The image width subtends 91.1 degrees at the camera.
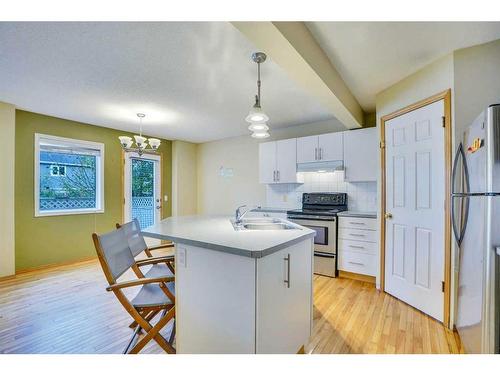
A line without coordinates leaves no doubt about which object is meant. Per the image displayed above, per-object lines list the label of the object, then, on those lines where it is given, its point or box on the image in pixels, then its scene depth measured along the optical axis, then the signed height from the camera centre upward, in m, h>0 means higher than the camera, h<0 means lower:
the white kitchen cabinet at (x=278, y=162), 4.12 +0.45
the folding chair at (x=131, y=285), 1.51 -0.71
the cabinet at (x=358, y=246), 3.14 -0.76
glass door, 4.79 -0.03
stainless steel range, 3.43 -0.57
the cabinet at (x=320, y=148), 3.65 +0.62
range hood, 3.62 +0.33
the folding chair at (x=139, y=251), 1.99 -0.58
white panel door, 2.24 -0.20
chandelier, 3.18 +0.61
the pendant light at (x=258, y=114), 2.03 +0.61
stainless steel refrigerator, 1.34 -0.27
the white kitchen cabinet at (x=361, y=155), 3.38 +0.47
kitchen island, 1.33 -0.61
